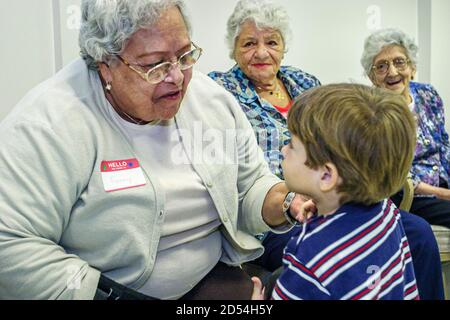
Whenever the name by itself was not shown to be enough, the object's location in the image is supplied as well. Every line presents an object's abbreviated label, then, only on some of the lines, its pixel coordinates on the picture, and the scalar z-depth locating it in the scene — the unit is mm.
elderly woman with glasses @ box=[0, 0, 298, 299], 1158
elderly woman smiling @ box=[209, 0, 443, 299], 2178
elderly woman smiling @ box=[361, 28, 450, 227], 2484
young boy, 1003
